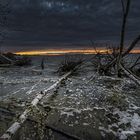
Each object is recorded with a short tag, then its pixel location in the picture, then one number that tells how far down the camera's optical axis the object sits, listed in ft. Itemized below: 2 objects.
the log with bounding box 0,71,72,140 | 5.17
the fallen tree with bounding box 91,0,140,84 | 15.09
